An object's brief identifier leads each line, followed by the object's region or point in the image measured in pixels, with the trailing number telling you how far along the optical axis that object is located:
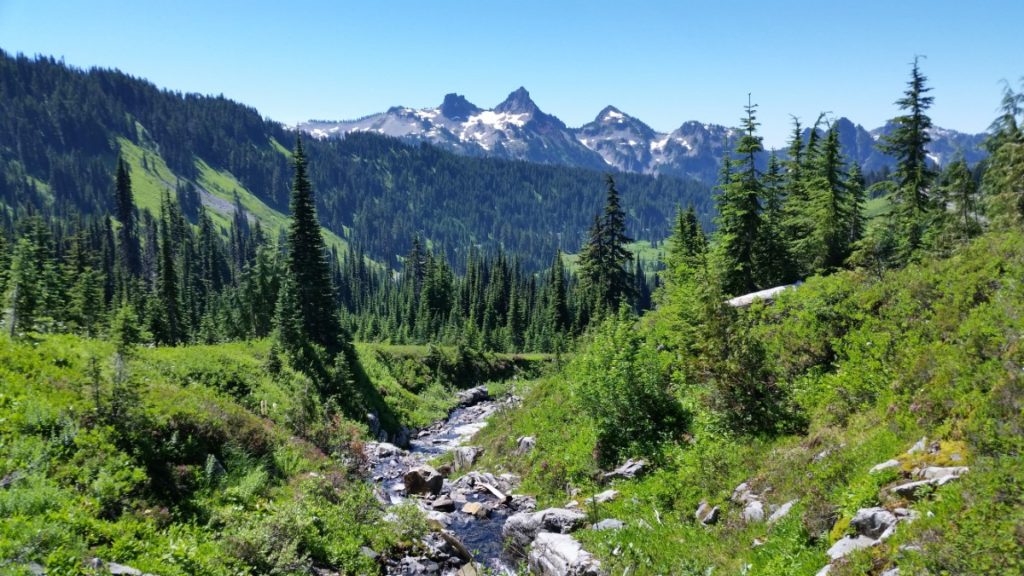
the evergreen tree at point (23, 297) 18.45
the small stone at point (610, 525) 13.36
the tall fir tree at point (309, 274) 41.47
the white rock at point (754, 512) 11.04
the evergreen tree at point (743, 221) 32.69
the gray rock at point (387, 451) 29.67
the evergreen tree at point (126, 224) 103.16
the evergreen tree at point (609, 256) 52.66
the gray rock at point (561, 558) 11.84
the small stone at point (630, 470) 16.14
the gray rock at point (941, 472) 8.20
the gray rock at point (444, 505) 19.36
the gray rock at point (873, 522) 8.12
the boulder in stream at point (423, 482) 21.52
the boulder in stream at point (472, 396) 55.50
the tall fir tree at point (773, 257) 34.25
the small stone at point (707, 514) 12.18
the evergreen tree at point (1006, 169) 26.48
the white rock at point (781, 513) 10.43
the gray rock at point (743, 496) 11.81
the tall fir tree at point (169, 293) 61.47
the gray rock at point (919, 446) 9.59
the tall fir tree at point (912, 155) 34.44
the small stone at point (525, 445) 23.02
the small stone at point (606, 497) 15.34
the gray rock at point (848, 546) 8.13
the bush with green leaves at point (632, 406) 17.39
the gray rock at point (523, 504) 18.47
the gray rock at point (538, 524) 14.58
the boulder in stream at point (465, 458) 26.22
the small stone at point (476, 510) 18.76
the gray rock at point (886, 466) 9.39
